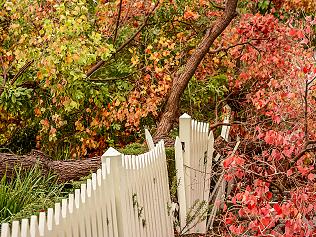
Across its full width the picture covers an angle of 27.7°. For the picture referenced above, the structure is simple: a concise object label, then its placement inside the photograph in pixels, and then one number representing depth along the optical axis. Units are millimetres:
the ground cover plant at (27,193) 5949
